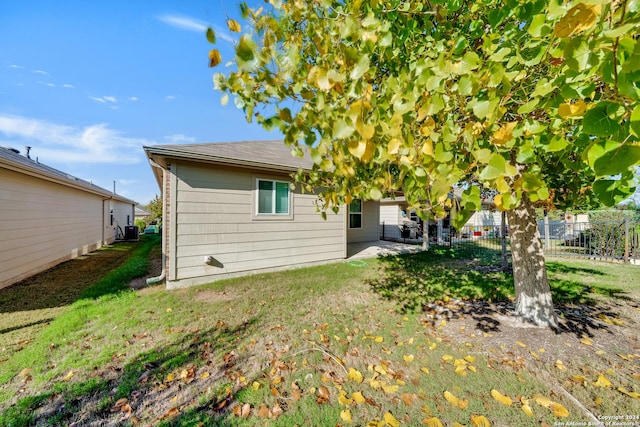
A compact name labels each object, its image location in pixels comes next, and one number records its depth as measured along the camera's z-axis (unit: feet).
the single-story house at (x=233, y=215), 19.83
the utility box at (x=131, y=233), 54.92
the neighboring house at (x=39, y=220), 20.17
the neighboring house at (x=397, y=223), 53.83
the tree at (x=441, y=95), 2.84
